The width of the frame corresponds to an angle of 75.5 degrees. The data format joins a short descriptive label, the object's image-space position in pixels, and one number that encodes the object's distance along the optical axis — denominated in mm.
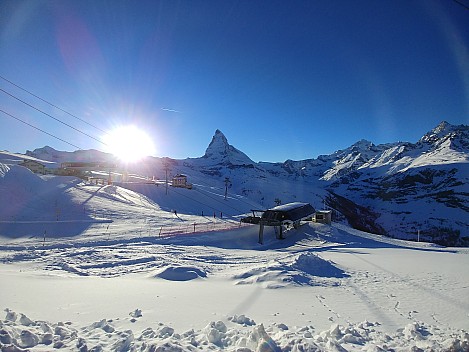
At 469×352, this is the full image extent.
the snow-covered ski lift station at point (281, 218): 29969
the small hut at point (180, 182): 68338
